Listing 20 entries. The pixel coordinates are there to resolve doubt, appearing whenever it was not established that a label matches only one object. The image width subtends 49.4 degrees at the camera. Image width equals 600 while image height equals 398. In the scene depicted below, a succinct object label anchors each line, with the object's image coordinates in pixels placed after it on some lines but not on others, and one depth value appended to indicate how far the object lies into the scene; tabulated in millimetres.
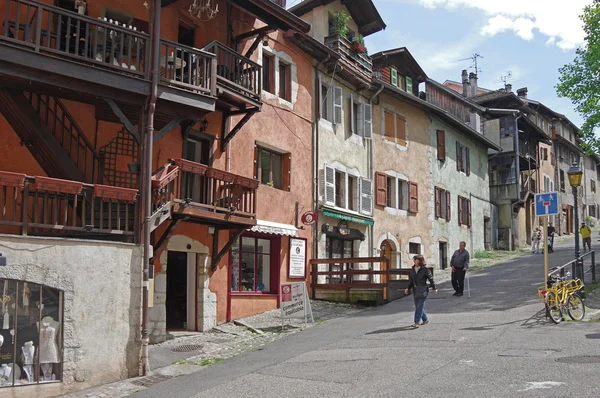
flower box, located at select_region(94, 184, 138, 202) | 10984
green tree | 25844
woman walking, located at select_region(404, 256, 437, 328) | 13680
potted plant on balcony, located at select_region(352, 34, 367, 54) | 22750
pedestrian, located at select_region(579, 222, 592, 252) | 27844
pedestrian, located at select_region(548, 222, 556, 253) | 31688
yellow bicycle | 13375
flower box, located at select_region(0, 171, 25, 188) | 9983
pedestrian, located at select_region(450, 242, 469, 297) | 18359
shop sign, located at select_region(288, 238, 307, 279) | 18484
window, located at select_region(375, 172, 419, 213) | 23938
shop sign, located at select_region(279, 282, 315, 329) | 15125
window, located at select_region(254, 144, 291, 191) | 17938
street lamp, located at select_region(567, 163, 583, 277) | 16766
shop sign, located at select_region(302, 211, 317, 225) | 18797
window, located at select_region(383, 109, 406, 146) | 25000
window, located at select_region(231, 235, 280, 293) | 16734
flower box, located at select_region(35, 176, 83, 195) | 10312
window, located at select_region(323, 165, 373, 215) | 20641
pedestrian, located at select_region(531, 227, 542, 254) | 34819
